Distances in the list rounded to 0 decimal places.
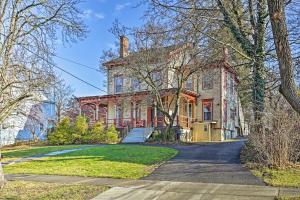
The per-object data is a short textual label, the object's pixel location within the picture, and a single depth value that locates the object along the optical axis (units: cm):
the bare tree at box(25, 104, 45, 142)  2429
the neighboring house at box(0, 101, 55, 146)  2444
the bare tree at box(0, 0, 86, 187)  725
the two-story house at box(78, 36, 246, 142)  2026
